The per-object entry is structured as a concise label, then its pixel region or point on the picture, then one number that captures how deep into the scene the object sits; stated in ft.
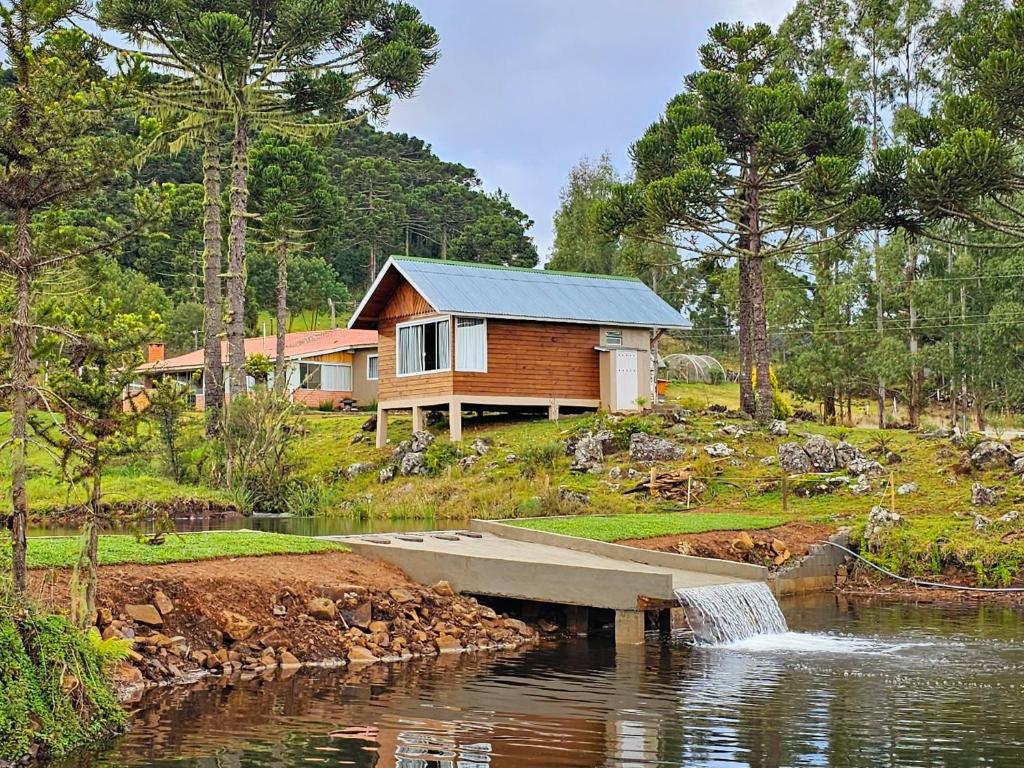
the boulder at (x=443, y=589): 55.01
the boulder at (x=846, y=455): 95.50
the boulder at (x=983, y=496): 82.48
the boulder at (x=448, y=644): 50.88
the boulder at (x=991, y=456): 88.28
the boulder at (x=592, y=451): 104.53
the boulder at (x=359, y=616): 50.78
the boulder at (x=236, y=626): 46.52
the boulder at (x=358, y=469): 119.03
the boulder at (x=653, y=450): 103.60
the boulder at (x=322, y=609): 49.67
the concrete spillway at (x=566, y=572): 53.67
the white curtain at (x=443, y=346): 117.80
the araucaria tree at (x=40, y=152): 38.01
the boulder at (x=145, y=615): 44.83
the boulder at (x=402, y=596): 52.75
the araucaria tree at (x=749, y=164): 107.96
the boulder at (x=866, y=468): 91.40
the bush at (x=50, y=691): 32.81
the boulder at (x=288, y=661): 46.62
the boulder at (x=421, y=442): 116.06
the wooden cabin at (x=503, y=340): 118.01
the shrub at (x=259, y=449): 111.45
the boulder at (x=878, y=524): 76.74
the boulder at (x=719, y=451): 101.96
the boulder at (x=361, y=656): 48.52
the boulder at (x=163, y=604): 45.80
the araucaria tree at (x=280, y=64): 118.83
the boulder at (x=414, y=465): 113.39
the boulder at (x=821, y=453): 95.81
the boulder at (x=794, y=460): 96.32
